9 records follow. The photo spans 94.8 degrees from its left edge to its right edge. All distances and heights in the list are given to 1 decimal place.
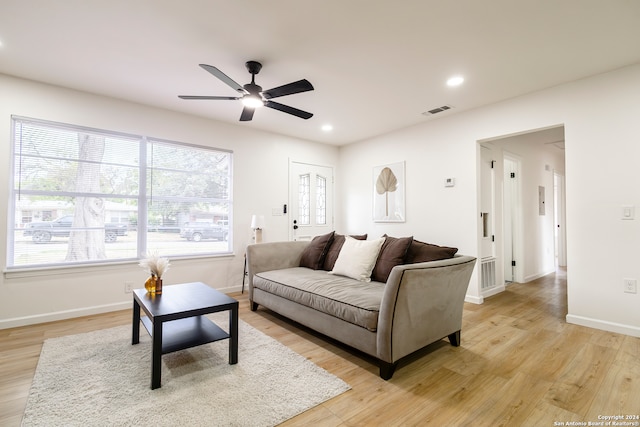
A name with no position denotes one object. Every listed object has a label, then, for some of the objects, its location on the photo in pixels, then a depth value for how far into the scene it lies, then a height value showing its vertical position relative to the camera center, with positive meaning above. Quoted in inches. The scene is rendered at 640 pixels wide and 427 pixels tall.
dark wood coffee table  74.3 -28.7
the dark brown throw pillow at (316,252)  141.6 -16.0
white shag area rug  64.0 -42.7
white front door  205.6 +14.5
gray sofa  77.9 -26.7
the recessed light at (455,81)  120.3 +58.1
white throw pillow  115.6 -15.9
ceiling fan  95.1 +44.3
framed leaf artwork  187.3 +18.1
